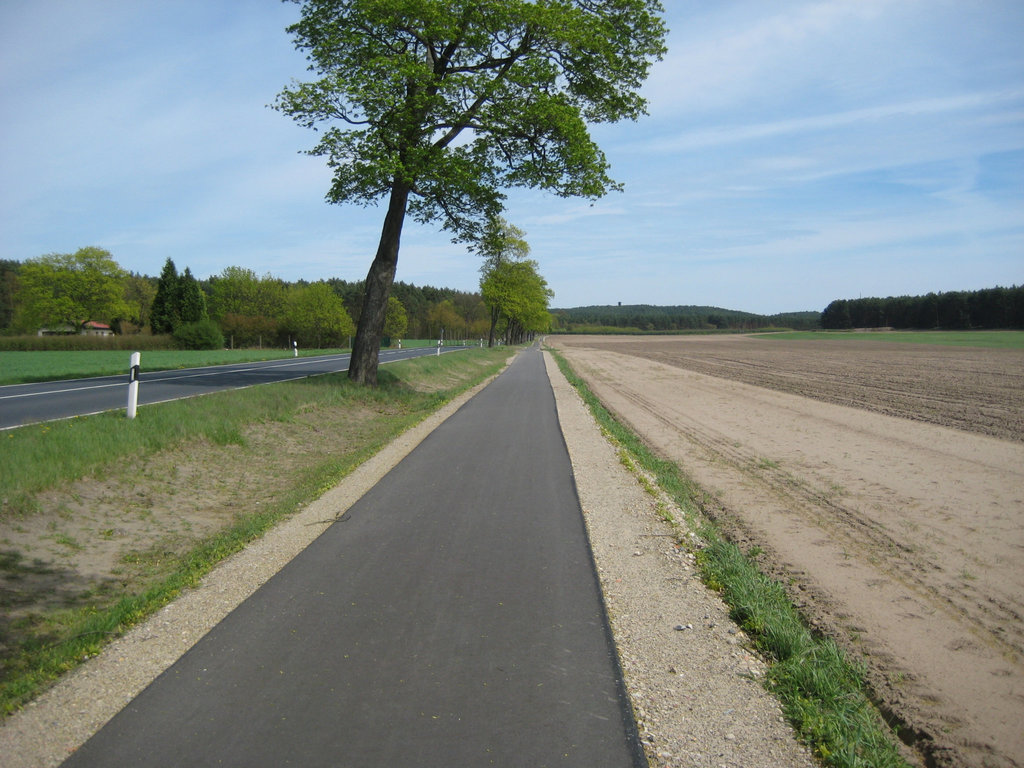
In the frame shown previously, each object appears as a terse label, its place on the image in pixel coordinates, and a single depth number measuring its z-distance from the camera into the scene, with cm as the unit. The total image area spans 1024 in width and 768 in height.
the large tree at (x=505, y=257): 7069
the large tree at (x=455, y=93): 1616
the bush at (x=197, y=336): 5300
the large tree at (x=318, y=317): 7119
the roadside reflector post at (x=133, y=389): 979
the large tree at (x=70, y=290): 7275
